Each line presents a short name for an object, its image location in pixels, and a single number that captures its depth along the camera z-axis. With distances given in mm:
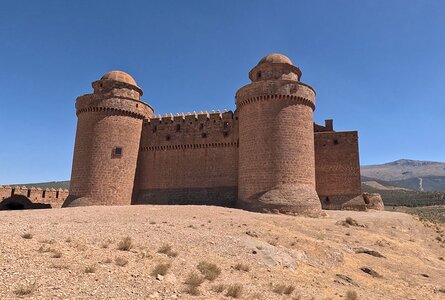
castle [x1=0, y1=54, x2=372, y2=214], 23156
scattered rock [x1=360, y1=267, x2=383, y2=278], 12445
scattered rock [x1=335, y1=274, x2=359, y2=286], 10994
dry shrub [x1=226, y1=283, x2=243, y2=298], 7775
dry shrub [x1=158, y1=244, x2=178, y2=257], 9891
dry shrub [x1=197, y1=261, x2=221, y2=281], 8688
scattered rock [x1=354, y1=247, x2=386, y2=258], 15164
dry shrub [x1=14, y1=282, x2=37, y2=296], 6023
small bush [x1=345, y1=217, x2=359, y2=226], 20216
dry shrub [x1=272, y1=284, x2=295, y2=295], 8620
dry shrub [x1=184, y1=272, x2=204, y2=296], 7531
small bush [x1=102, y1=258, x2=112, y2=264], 8423
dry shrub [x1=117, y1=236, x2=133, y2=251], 9758
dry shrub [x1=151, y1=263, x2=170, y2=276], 8200
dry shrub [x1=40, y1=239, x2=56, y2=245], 9469
